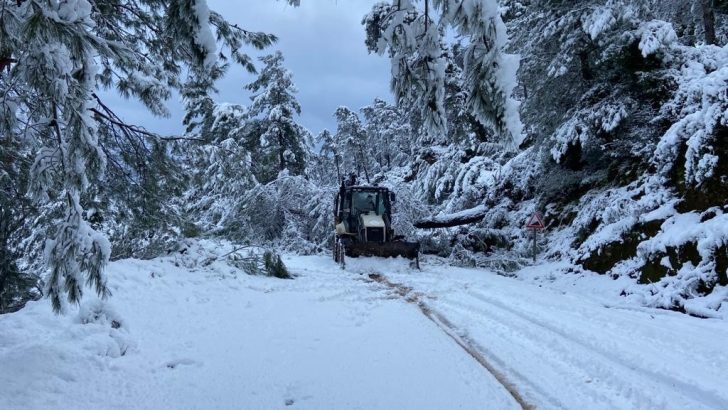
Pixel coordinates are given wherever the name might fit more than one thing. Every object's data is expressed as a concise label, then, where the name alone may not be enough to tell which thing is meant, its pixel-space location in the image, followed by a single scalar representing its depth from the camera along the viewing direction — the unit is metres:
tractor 13.91
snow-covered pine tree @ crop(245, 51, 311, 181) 25.36
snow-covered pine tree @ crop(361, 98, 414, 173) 51.72
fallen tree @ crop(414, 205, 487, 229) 17.31
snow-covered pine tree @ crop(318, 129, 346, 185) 51.97
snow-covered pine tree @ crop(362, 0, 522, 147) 3.69
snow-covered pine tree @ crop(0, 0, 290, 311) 2.87
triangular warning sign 13.42
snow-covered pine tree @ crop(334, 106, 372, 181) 52.31
